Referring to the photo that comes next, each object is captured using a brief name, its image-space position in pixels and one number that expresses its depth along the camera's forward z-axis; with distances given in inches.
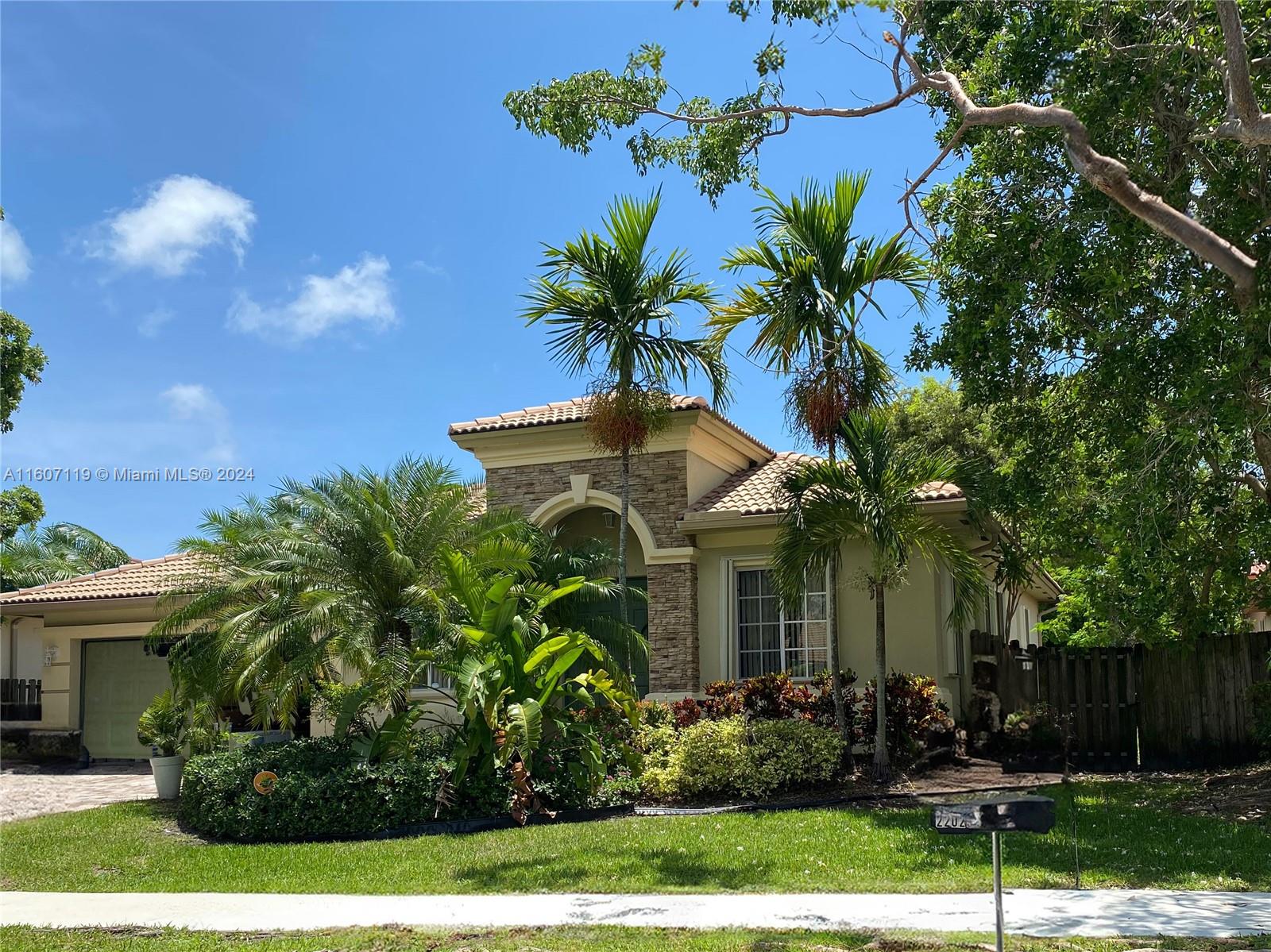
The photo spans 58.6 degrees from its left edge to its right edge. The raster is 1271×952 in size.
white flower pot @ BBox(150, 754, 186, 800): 668.7
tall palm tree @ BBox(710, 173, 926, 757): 612.4
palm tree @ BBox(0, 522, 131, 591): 1547.7
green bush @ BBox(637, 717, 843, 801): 568.1
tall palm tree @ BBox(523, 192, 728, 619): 657.6
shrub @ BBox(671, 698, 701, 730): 635.5
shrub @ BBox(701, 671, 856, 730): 631.8
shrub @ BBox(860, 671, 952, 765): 624.1
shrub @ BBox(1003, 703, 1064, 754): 637.9
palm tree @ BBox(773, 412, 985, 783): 575.8
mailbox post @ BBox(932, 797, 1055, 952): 242.2
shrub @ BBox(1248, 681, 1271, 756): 581.4
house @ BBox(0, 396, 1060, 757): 693.3
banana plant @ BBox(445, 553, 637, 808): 536.7
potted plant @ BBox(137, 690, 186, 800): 668.1
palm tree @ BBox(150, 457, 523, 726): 592.7
